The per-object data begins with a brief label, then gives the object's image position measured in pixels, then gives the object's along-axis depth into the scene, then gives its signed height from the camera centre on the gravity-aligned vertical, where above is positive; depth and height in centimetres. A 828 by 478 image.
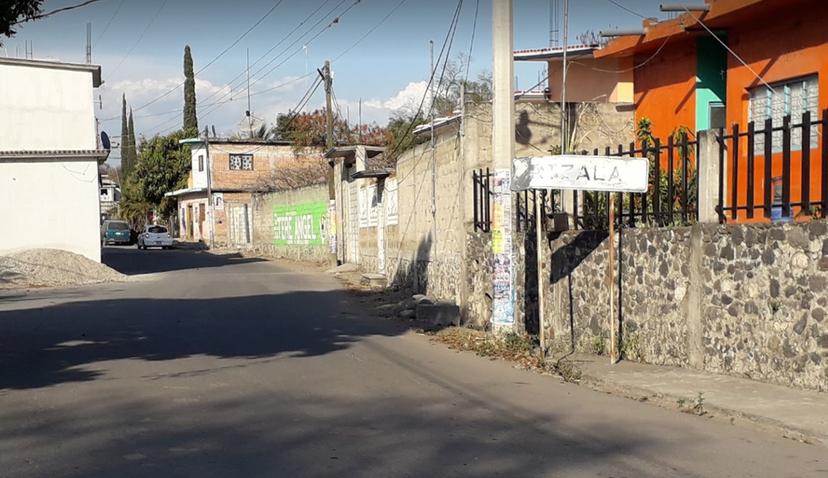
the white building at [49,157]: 2870 +208
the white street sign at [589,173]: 1042 +44
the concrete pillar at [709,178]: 990 +33
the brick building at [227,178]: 5741 +263
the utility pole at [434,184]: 1880 +59
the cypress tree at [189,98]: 6875 +971
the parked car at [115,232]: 6097 -109
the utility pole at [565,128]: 1420 +149
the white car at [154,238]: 5378 -136
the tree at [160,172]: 6831 +366
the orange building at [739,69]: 1452 +267
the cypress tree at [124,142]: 8969 +807
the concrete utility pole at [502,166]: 1243 +65
